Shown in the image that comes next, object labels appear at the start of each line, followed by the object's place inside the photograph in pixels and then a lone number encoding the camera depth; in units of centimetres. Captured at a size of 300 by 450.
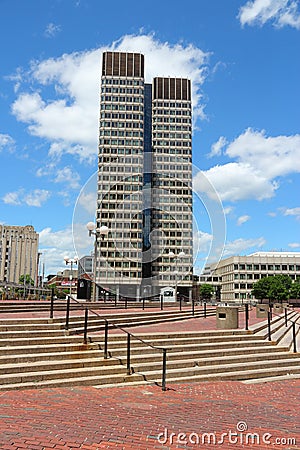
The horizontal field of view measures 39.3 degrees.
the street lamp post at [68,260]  3293
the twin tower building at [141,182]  8450
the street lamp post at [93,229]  2092
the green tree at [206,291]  10369
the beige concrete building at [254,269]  10375
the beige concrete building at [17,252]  13841
